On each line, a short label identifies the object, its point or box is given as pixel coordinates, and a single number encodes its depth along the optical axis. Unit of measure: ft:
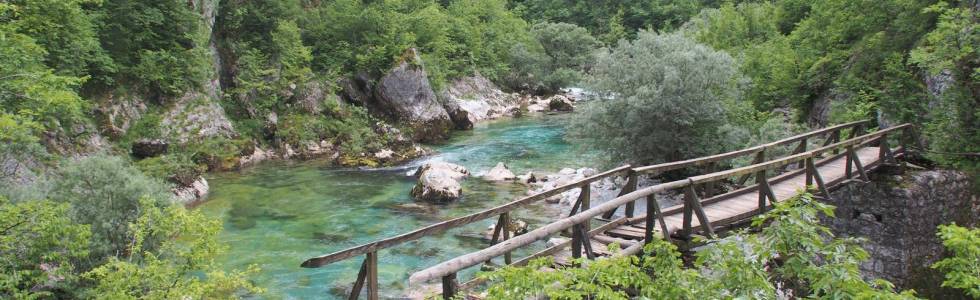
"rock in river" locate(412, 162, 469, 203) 61.87
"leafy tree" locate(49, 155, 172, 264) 30.81
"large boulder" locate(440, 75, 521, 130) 116.16
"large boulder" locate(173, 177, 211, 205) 59.88
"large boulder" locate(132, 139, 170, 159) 71.05
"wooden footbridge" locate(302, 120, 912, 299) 20.88
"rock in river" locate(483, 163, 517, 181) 71.87
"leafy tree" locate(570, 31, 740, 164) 57.93
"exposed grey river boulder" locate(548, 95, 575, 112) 143.02
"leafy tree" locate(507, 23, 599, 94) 166.48
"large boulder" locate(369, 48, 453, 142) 104.68
